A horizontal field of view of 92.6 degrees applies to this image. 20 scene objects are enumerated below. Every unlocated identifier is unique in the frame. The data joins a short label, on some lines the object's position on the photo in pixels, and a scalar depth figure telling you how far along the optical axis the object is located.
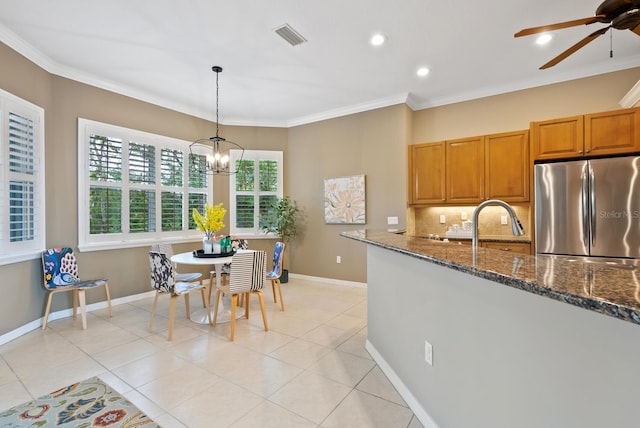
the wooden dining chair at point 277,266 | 3.88
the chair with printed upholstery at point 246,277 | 3.06
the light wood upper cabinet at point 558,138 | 3.52
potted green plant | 5.46
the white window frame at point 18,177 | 2.97
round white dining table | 3.34
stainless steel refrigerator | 3.17
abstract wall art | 5.04
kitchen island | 0.76
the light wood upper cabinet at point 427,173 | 4.53
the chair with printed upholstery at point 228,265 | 4.12
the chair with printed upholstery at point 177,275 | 3.69
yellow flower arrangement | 3.58
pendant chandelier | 5.15
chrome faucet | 1.55
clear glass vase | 3.60
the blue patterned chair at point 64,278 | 3.30
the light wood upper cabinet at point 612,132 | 3.26
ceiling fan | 1.89
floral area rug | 1.83
